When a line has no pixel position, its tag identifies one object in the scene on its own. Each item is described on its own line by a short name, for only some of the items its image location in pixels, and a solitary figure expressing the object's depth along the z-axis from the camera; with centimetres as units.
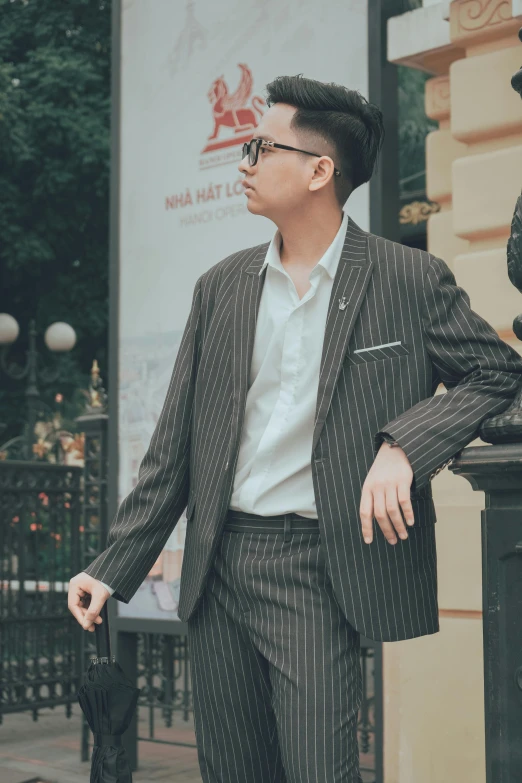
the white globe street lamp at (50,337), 1589
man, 231
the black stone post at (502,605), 222
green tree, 1783
